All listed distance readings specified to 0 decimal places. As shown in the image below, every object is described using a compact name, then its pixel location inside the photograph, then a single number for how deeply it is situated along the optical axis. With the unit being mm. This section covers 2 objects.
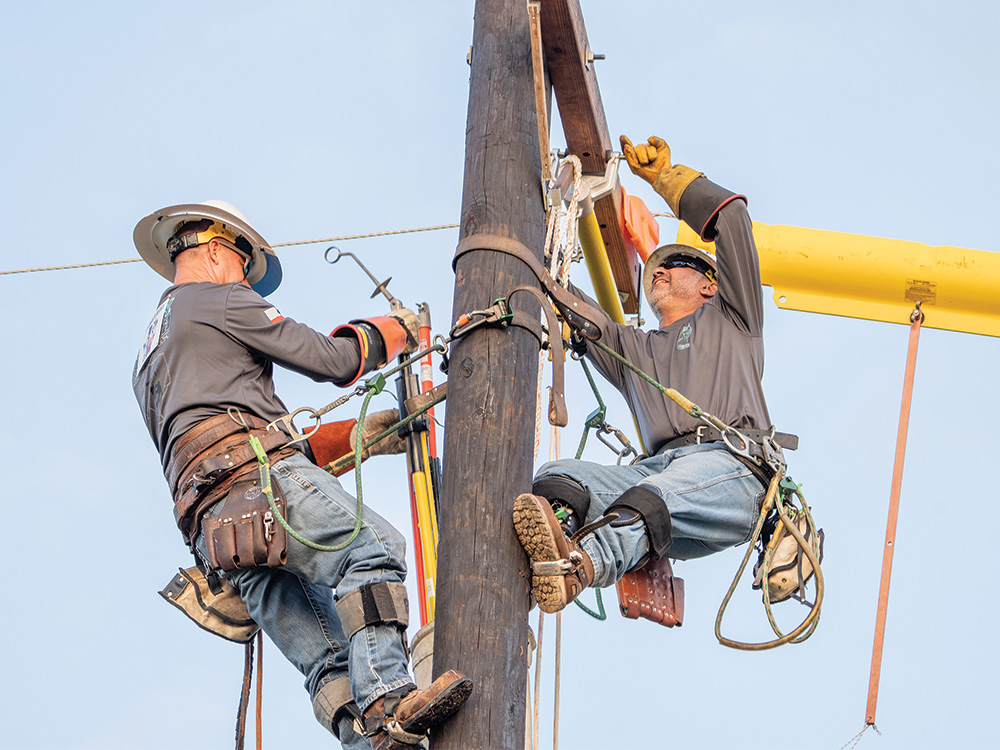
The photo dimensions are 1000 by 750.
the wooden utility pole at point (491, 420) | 7270
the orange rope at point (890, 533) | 10519
